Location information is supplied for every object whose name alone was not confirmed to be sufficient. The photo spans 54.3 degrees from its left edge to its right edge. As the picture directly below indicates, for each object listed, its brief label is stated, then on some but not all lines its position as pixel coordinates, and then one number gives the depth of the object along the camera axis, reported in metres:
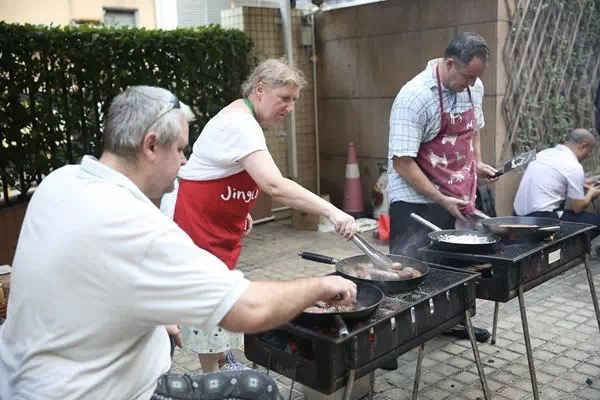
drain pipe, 8.21
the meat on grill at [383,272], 2.60
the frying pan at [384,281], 2.52
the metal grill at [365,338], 2.07
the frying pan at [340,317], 2.12
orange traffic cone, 7.95
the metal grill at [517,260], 2.91
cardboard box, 7.46
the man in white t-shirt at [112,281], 1.56
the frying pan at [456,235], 3.05
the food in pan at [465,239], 3.18
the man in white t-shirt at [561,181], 5.37
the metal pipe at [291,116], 7.84
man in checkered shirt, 3.53
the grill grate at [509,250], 2.94
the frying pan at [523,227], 3.16
